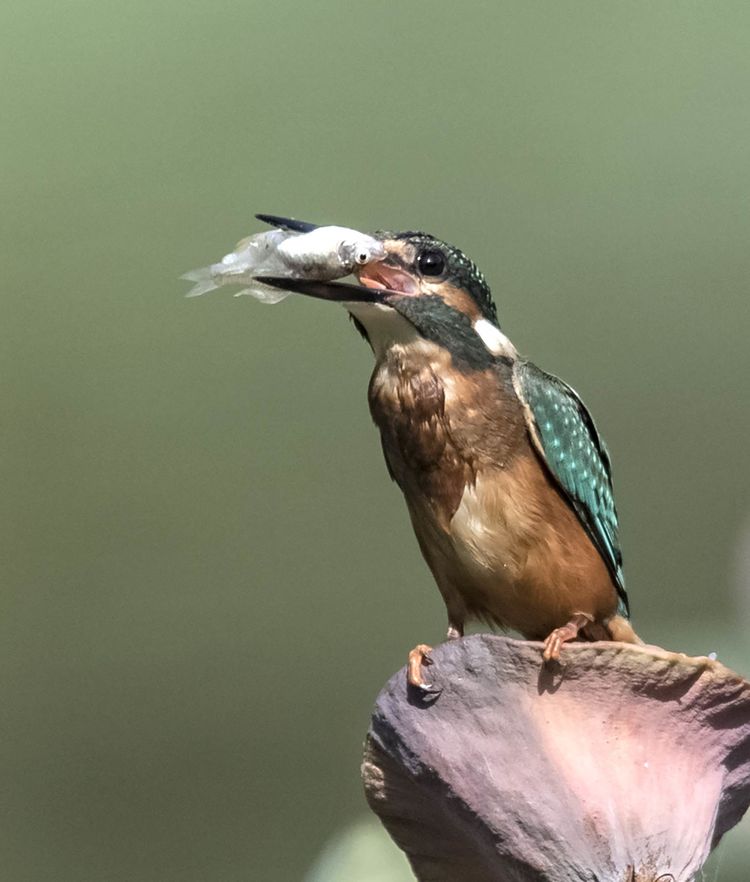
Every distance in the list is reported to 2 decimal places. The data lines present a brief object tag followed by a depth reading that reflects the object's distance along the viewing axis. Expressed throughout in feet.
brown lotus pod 14.64
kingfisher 14.85
